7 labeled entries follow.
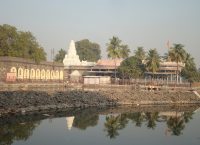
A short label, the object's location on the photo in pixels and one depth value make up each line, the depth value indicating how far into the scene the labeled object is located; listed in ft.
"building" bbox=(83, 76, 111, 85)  236.14
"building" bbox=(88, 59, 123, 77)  309.42
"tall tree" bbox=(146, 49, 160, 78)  268.89
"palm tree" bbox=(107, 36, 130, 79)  269.23
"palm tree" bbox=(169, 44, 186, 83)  256.93
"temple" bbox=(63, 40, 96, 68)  328.97
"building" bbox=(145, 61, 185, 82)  294.46
